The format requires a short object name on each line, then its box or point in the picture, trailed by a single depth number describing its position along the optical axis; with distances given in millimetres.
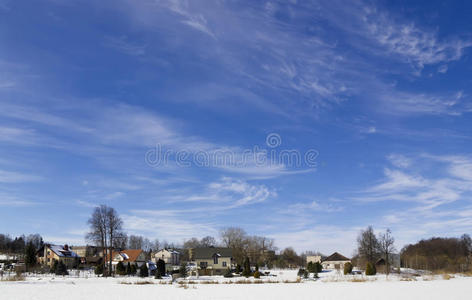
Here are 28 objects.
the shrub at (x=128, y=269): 67000
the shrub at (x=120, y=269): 65575
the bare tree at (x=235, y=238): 117938
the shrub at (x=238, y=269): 70356
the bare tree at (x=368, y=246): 85562
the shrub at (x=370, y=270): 59594
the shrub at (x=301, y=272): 58319
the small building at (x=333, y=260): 114675
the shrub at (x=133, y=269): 67625
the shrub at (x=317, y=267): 66856
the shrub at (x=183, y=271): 55091
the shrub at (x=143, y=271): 59875
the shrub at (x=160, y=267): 54362
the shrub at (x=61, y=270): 61609
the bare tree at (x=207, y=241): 152338
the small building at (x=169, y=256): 113200
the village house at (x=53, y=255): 96312
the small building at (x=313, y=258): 141750
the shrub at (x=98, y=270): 62938
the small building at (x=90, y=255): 102562
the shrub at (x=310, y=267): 74438
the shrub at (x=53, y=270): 64812
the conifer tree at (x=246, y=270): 60391
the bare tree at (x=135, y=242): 169750
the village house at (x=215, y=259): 86750
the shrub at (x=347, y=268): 67062
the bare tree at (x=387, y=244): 71375
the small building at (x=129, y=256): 99000
